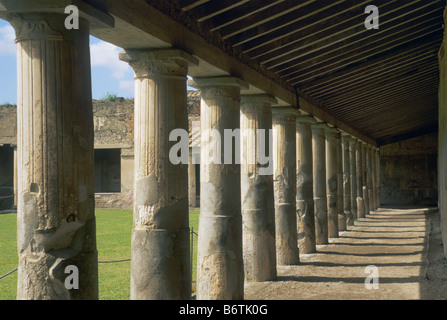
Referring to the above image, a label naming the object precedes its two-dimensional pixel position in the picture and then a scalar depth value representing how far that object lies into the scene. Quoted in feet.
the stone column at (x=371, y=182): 75.97
